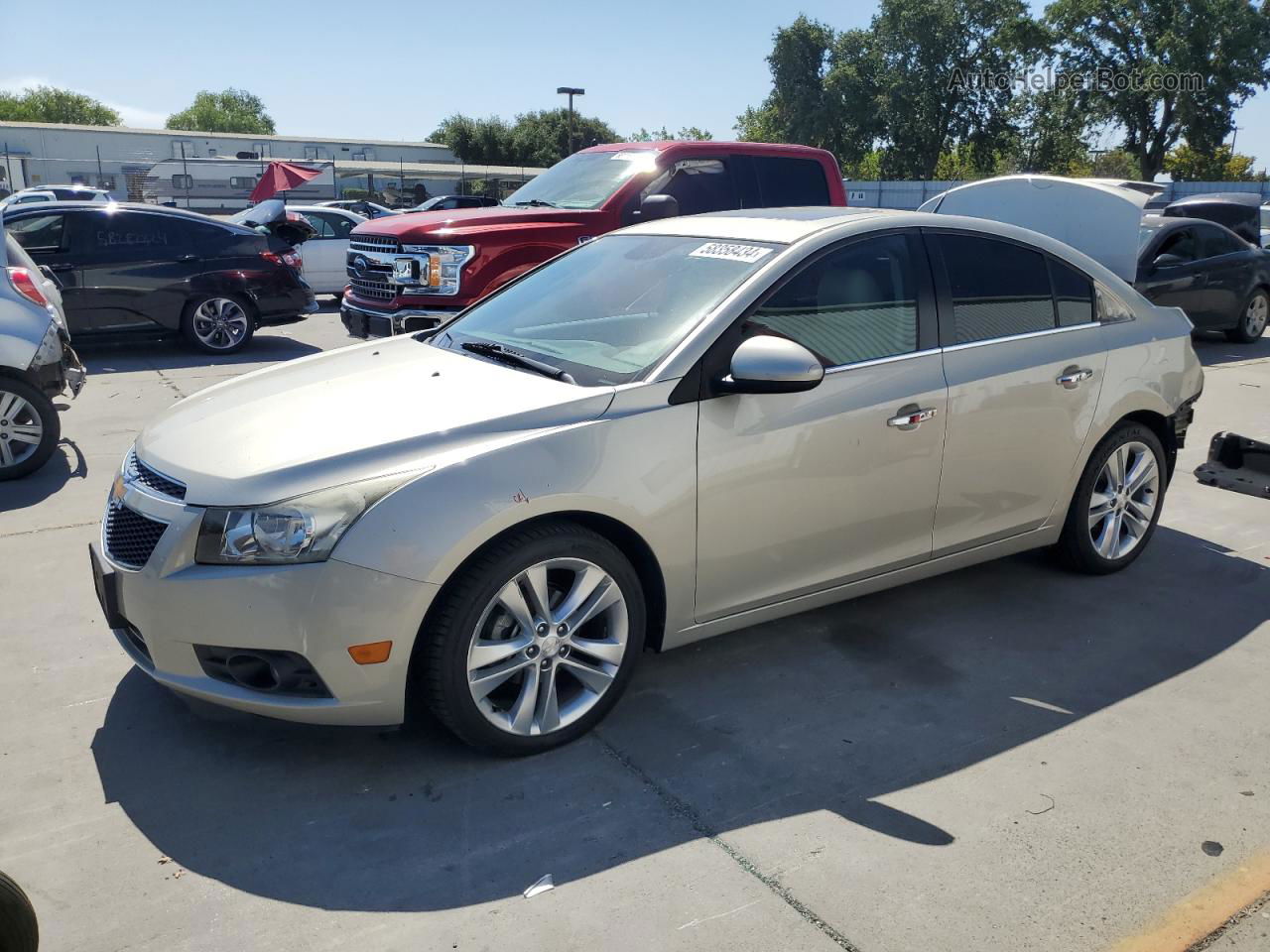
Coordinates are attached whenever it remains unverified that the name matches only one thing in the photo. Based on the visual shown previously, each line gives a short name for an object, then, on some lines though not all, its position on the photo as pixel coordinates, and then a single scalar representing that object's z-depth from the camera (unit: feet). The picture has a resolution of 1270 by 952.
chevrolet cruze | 9.99
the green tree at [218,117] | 399.24
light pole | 108.17
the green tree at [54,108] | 335.47
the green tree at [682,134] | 246.68
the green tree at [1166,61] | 157.58
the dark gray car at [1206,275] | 38.04
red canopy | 90.84
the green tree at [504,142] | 233.96
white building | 124.36
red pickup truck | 26.17
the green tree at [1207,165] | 163.22
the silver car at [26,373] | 20.49
